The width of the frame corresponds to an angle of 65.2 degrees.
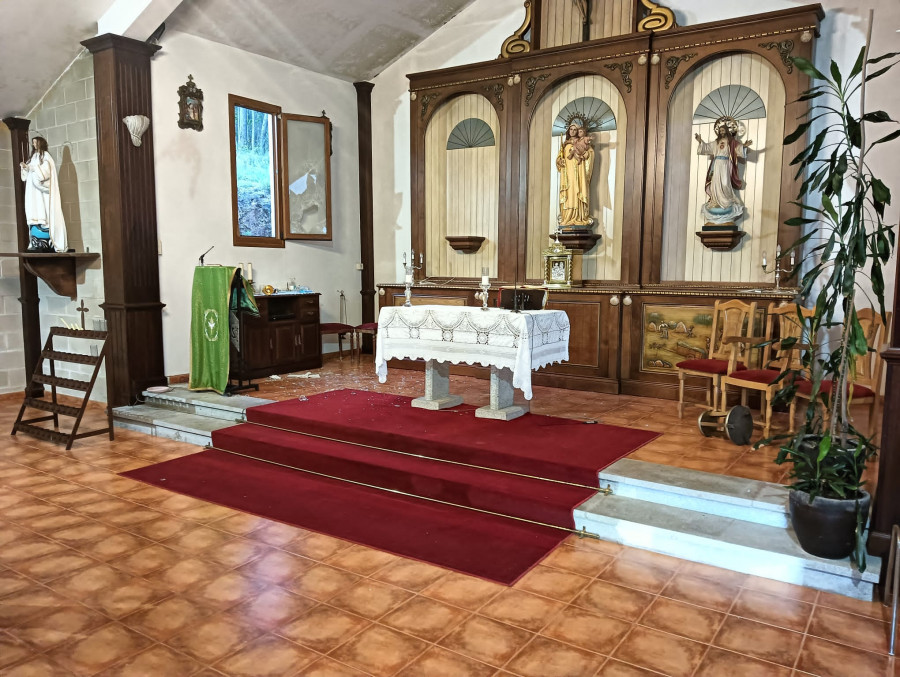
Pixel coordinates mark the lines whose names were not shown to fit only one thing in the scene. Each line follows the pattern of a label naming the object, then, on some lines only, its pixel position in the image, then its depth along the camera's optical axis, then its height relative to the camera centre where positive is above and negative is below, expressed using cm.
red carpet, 367 -127
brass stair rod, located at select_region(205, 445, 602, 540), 370 -135
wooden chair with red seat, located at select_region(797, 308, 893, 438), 438 -68
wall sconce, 608 +127
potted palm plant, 307 -70
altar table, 484 -50
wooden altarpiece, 612 +106
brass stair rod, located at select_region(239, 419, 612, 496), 400 -120
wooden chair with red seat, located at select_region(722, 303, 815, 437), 480 -68
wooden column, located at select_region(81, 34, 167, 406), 607 +47
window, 736 +107
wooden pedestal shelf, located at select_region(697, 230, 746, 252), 623 +32
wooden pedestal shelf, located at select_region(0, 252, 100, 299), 639 +3
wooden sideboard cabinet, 706 -69
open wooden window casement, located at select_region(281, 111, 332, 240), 779 +108
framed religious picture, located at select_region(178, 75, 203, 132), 665 +158
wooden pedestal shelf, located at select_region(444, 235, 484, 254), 777 +35
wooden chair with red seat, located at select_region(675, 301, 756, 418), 512 -56
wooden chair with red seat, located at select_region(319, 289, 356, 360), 800 -63
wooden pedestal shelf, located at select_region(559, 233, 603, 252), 694 +34
